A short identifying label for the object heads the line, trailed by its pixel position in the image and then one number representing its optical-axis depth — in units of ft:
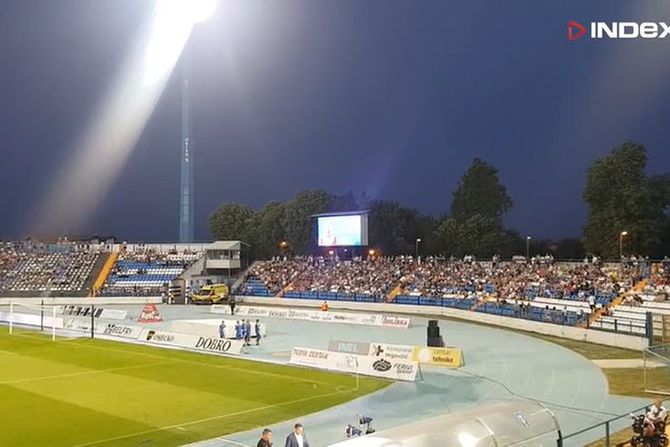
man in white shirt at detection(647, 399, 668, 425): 47.80
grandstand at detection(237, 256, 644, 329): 146.41
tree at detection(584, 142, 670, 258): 215.10
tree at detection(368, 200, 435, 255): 345.72
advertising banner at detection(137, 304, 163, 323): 175.94
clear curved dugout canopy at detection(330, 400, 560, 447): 29.37
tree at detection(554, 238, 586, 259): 333.62
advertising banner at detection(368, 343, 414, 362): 92.94
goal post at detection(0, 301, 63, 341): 164.04
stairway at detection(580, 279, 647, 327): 131.54
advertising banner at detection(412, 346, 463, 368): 98.68
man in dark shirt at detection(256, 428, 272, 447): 46.01
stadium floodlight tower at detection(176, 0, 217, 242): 224.12
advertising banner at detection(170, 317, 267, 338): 128.16
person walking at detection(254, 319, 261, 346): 128.47
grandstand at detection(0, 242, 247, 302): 264.31
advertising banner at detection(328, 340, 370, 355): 101.86
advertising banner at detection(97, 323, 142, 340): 141.08
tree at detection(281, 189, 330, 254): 346.13
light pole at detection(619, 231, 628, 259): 215.31
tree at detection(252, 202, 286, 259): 368.07
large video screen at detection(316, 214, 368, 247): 237.25
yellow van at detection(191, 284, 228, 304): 242.58
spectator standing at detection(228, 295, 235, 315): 192.62
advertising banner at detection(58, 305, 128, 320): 183.73
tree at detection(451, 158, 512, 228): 331.36
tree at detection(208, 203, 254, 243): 401.70
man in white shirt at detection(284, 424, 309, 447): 45.47
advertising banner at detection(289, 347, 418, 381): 90.48
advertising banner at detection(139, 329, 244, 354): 117.91
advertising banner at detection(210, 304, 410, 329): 158.81
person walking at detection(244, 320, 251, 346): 126.41
